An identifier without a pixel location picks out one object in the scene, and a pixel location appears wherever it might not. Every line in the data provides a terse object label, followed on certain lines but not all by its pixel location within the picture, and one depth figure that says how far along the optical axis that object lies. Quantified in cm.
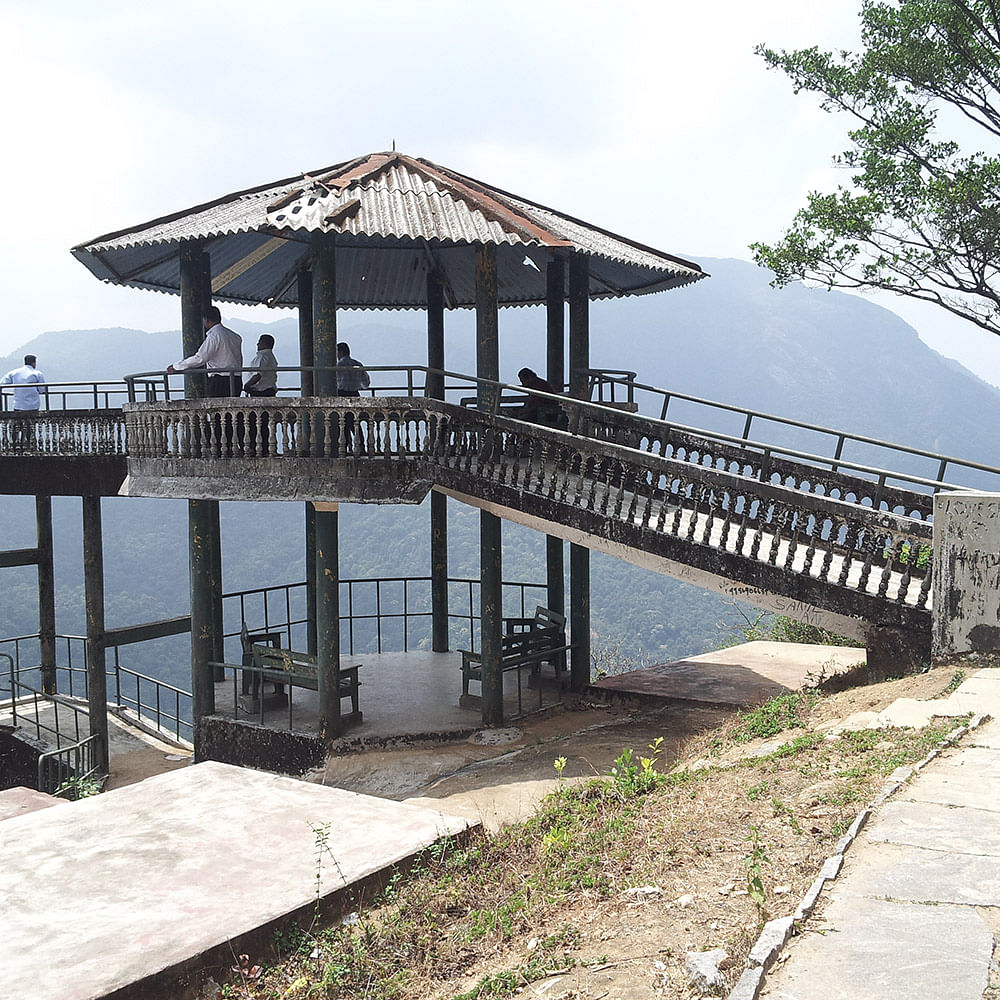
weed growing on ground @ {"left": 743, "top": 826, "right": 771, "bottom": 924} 429
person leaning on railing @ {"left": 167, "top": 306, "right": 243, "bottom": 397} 1280
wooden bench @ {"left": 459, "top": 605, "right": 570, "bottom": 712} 1385
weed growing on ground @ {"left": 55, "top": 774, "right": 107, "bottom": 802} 846
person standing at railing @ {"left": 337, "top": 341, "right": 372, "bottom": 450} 1376
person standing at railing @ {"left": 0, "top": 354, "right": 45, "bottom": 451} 1649
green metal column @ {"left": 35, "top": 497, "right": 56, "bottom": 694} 2089
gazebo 1235
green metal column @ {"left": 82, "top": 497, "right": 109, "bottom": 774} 1638
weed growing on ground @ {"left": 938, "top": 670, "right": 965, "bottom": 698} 813
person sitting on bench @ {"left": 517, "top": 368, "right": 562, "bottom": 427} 1379
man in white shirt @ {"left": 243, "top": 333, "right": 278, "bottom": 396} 1359
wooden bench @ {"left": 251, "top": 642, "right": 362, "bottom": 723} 1309
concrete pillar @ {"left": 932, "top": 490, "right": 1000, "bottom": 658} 870
